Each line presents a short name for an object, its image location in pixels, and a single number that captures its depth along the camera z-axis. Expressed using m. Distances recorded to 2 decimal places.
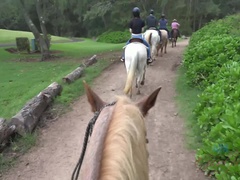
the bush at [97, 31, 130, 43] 26.02
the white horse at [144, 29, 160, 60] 9.68
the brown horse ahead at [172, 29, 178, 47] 15.06
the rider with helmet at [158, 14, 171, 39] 11.85
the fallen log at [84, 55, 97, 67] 10.31
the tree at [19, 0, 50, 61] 13.62
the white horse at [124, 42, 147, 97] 5.58
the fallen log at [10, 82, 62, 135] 4.39
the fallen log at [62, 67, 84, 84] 7.57
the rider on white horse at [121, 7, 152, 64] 6.80
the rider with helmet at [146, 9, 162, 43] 10.18
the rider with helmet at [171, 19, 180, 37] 15.14
